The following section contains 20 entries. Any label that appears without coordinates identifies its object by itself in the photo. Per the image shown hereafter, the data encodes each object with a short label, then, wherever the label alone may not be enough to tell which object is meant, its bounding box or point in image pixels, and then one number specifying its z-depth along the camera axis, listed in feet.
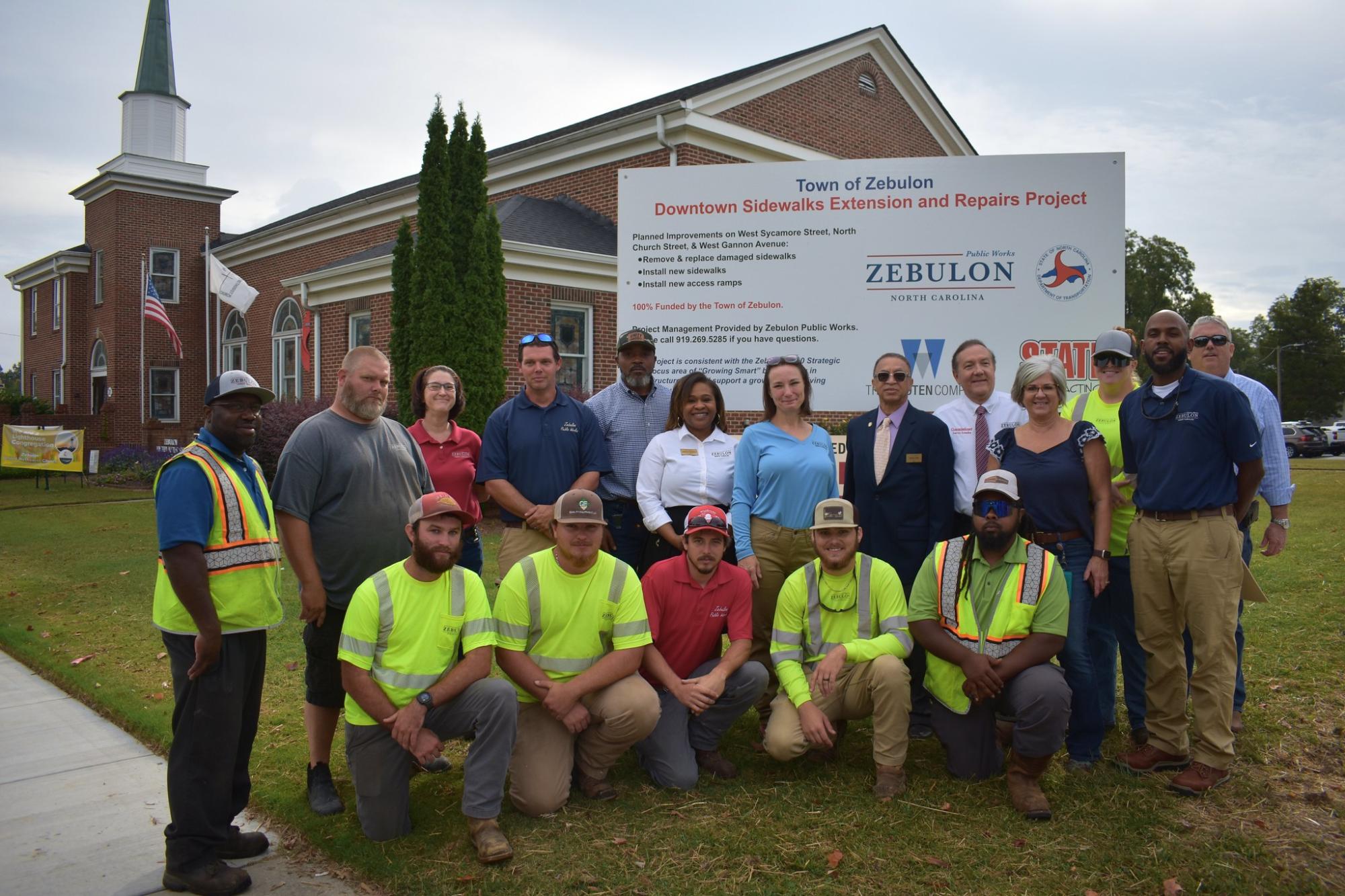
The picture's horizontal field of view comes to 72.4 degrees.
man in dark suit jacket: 15.97
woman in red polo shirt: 17.11
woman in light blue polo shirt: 16.14
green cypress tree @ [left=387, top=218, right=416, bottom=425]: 49.93
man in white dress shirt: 16.33
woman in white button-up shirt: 16.84
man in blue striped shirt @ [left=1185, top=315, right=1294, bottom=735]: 16.15
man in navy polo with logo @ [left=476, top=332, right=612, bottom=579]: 16.58
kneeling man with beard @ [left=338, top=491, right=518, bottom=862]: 12.62
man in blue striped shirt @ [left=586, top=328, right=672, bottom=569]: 17.83
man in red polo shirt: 14.80
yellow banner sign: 70.38
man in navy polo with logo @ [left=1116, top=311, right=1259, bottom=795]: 13.99
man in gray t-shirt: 13.33
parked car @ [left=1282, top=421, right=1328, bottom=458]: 134.62
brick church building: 57.67
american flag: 81.35
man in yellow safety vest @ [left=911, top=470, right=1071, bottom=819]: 13.70
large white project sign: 20.07
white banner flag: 78.64
